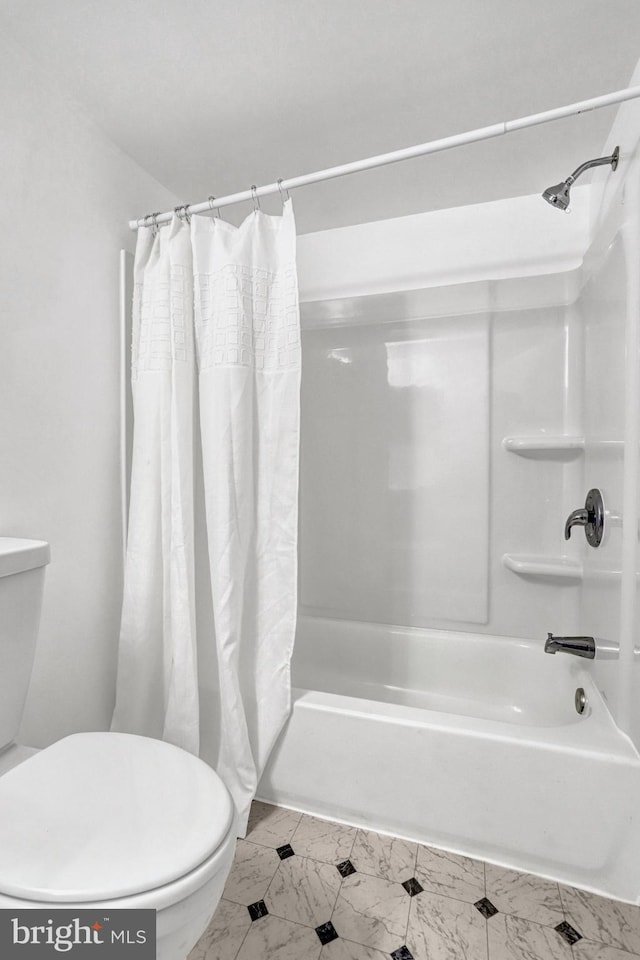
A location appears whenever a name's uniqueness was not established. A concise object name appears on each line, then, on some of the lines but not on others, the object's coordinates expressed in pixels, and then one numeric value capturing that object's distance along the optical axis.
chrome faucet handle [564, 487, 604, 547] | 1.58
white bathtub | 1.29
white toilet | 0.78
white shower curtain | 1.54
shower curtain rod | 1.18
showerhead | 1.29
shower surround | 1.34
